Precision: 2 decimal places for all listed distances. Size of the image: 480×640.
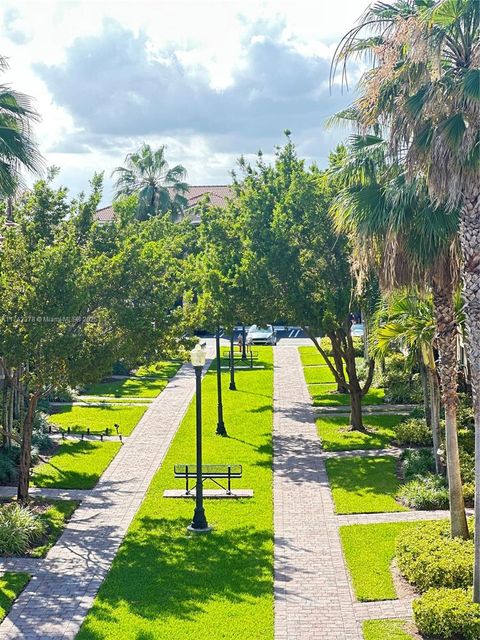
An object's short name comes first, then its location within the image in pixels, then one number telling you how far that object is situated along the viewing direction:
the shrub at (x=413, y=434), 25.47
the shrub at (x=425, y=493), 19.20
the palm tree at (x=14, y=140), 17.33
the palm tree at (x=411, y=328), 18.66
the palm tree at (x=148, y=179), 52.88
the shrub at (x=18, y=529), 16.88
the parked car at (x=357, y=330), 53.28
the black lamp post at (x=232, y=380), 36.58
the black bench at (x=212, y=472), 21.04
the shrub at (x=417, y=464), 21.73
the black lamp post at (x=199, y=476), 18.20
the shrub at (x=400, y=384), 32.86
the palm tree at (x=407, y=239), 14.22
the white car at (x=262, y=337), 53.81
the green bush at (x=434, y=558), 14.02
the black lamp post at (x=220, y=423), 28.13
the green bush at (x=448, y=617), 12.45
